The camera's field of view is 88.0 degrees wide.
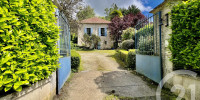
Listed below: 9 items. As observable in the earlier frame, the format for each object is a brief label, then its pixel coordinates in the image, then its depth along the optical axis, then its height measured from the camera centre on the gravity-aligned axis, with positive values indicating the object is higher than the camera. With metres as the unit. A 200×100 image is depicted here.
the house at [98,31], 20.50 +3.47
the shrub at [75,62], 6.25 -0.84
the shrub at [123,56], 8.56 -0.69
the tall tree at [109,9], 34.34 +13.74
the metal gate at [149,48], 3.83 -0.03
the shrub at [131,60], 6.98 -0.83
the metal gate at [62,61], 3.24 -0.44
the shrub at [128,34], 12.61 +1.81
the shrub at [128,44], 10.90 +0.40
